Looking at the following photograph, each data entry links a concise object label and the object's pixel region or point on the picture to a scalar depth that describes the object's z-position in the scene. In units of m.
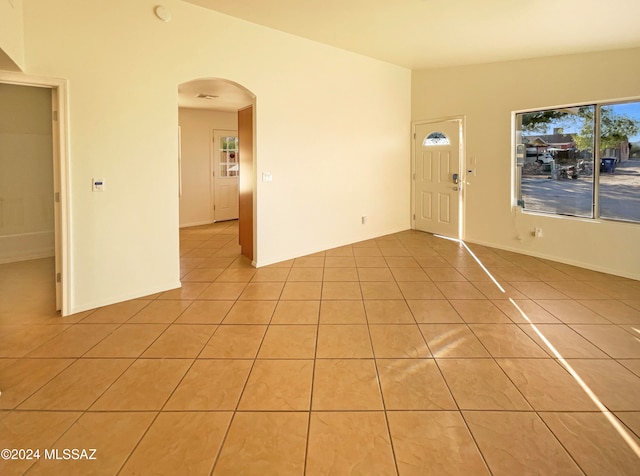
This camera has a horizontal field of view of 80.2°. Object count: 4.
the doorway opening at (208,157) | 8.22
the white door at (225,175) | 9.16
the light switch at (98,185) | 3.45
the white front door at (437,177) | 6.46
